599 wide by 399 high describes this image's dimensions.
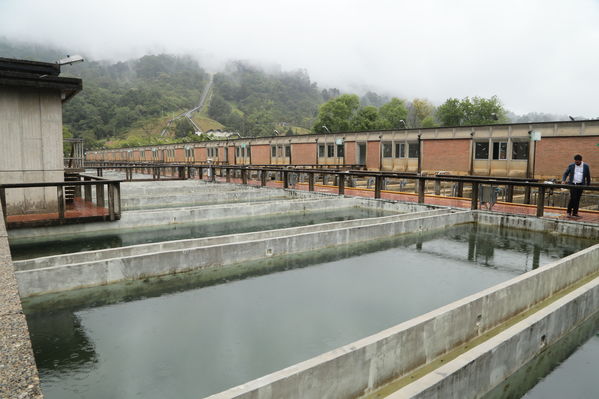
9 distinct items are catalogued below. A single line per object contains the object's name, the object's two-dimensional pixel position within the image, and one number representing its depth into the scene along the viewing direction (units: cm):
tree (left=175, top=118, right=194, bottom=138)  12938
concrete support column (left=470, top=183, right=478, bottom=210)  1434
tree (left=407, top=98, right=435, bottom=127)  11481
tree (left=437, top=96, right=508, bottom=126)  8694
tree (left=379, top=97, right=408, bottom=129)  9378
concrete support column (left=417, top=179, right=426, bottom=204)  1549
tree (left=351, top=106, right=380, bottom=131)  8269
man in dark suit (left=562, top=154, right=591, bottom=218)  1134
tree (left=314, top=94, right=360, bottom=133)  8338
